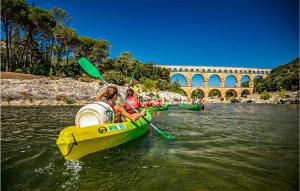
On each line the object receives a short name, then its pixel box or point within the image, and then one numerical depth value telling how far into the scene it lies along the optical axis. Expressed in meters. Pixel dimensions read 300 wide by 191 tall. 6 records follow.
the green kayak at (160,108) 17.78
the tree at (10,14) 22.91
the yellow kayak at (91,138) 3.53
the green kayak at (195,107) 19.81
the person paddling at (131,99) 7.04
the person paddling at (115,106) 5.11
